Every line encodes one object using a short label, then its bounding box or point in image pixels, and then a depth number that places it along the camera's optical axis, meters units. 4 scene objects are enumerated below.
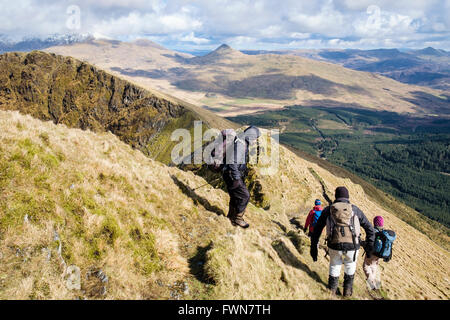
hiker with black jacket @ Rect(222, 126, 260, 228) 12.51
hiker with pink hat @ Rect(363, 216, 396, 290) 11.42
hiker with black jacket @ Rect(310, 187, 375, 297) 9.26
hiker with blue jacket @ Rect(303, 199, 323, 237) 14.77
